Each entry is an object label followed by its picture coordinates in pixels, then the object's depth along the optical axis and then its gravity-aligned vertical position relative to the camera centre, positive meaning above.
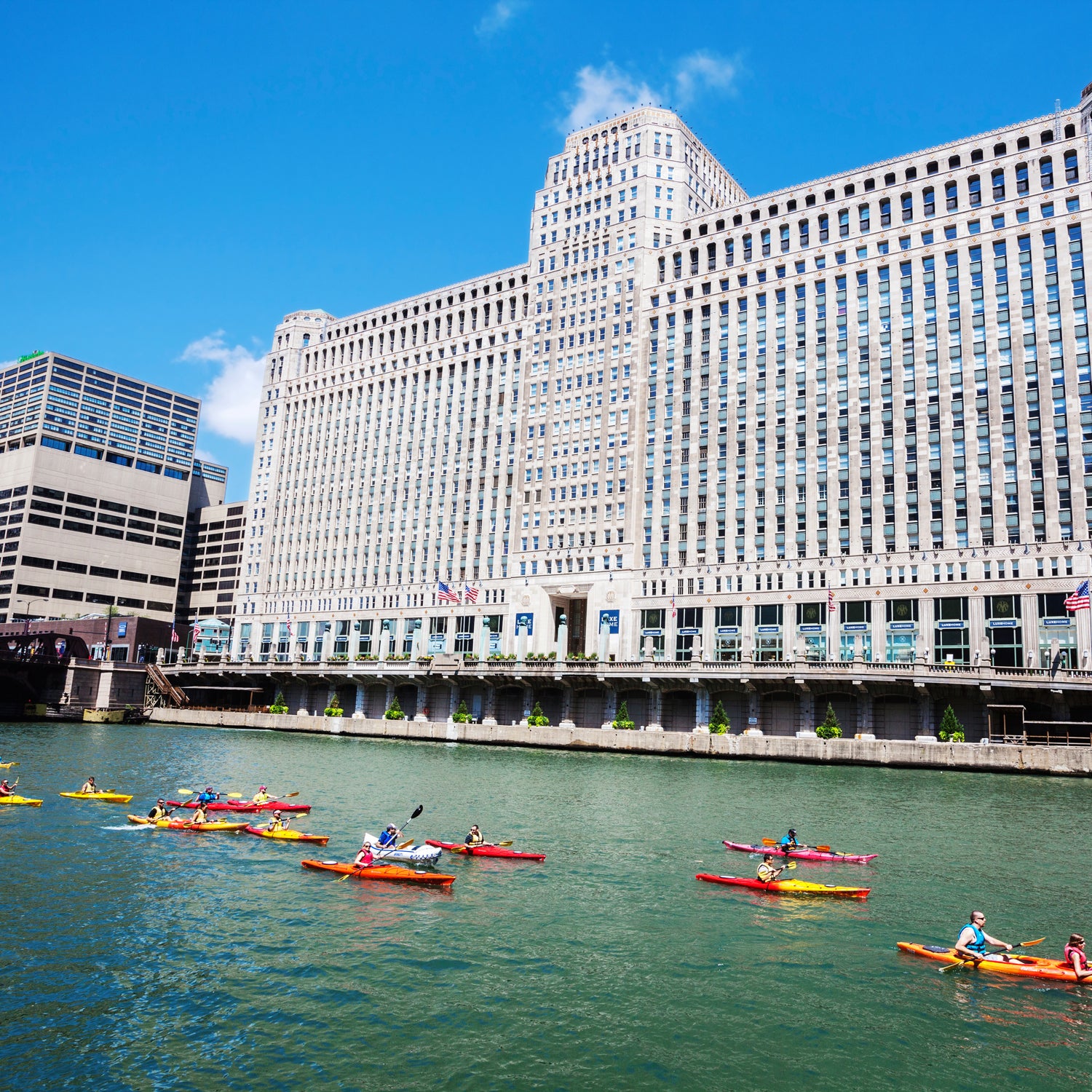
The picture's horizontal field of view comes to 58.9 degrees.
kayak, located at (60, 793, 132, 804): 50.16 -5.49
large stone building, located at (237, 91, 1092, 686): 103.81 +37.45
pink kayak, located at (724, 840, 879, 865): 38.84 -5.34
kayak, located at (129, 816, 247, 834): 43.19 -5.82
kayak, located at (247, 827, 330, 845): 41.22 -5.85
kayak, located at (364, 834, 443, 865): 35.81 -5.53
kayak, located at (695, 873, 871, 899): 33.91 -5.85
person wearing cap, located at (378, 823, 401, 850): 36.72 -5.10
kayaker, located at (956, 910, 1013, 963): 26.12 -5.71
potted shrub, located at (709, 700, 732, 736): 96.81 -0.49
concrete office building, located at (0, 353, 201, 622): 189.12 +29.48
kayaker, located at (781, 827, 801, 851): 38.94 -4.85
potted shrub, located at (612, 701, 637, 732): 104.81 -0.82
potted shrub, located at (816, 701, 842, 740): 92.25 -0.63
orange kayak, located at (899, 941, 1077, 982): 25.33 -6.17
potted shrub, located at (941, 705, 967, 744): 87.69 -0.20
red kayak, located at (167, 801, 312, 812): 48.31 -5.43
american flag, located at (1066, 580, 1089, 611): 79.50 +10.86
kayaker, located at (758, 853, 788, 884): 34.88 -5.45
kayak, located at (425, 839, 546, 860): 38.62 -5.76
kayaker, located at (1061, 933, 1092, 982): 25.09 -5.82
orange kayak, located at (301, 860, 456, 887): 34.16 -6.06
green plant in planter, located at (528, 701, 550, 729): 108.06 -1.14
